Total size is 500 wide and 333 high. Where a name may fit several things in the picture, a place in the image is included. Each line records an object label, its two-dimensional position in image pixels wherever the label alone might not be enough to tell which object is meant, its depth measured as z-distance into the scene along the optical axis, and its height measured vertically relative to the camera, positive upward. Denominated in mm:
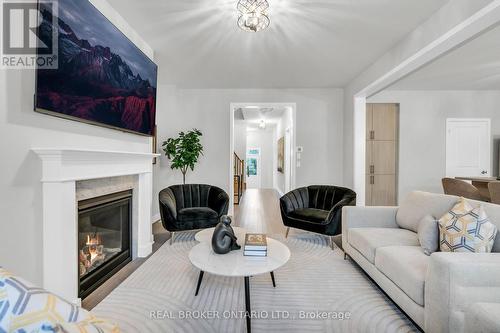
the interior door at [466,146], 5301 +417
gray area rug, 1860 -1145
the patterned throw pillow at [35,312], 820 -503
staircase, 7730 -452
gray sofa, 1433 -693
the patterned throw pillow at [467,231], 1771 -460
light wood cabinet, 5363 +412
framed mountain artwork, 1722 +776
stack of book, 2064 -679
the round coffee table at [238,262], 1780 -735
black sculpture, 2098 -621
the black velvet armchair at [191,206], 3383 -619
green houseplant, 4648 +255
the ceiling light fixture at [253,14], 2287 +1382
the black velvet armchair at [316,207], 3330 -624
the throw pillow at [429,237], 2023 -563
